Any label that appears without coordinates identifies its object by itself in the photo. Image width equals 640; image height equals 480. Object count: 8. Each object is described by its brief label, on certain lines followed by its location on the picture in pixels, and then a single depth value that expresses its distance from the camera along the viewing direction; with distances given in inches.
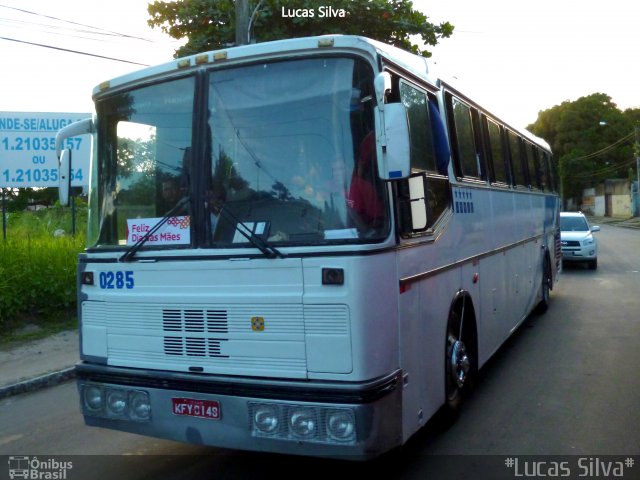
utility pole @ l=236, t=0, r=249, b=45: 500.4
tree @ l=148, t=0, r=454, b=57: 570.3
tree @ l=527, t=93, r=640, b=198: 2851.9
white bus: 164.4
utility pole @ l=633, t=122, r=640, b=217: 1993.2
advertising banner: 532.7
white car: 763.4
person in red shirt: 170.2
